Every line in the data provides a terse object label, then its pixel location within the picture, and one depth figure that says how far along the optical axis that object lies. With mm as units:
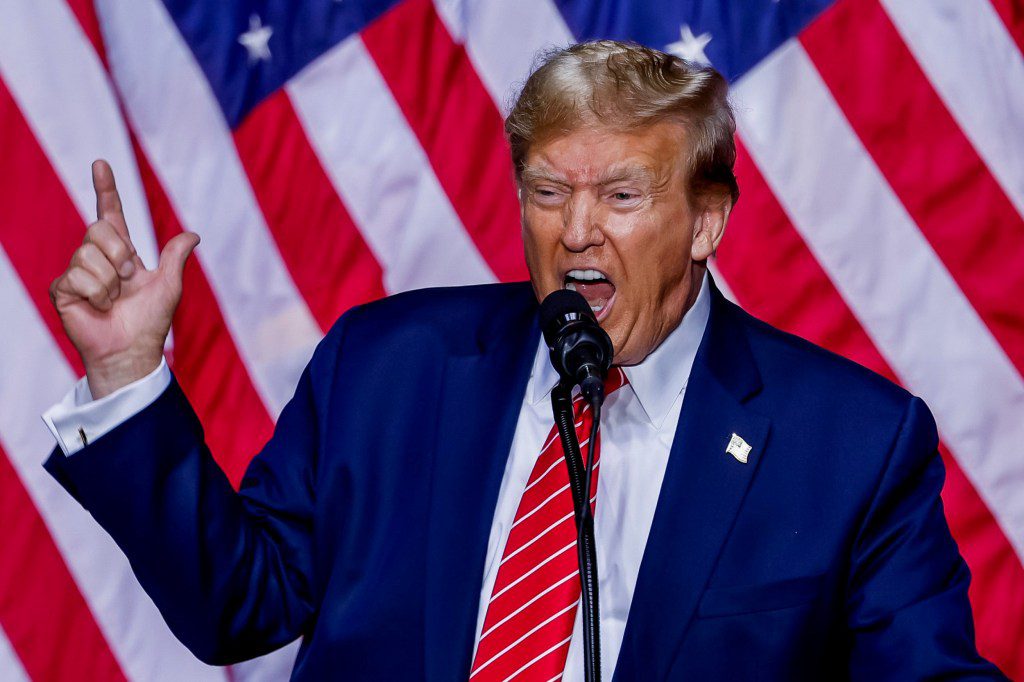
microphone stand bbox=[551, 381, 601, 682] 6935
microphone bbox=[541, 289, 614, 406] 6955
